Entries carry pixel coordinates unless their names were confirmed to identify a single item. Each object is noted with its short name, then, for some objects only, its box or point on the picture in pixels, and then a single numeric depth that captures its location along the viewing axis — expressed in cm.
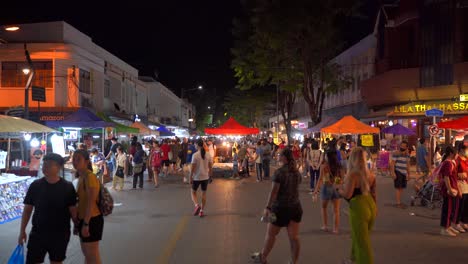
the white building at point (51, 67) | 2536
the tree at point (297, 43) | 2703
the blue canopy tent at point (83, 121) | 1655
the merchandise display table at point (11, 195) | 998
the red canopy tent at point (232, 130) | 2467
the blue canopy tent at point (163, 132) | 3265
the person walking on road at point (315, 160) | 1479
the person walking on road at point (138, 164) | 1598
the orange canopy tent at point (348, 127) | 2067
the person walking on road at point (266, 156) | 2006
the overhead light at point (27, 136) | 1486
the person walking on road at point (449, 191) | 881
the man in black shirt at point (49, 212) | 489
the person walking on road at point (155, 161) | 1742
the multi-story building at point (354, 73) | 3188
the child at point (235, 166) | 2098
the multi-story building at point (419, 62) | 2275
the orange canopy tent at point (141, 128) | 2542
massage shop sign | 2245
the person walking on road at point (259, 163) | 1991
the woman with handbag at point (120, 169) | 1566
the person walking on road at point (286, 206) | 632
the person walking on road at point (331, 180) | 895
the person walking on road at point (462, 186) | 899
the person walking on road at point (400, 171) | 1215
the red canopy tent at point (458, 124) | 1438
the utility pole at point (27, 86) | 1765
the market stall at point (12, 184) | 1004
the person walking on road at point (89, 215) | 518
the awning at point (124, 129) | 1886
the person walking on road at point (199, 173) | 1092
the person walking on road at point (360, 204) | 590
